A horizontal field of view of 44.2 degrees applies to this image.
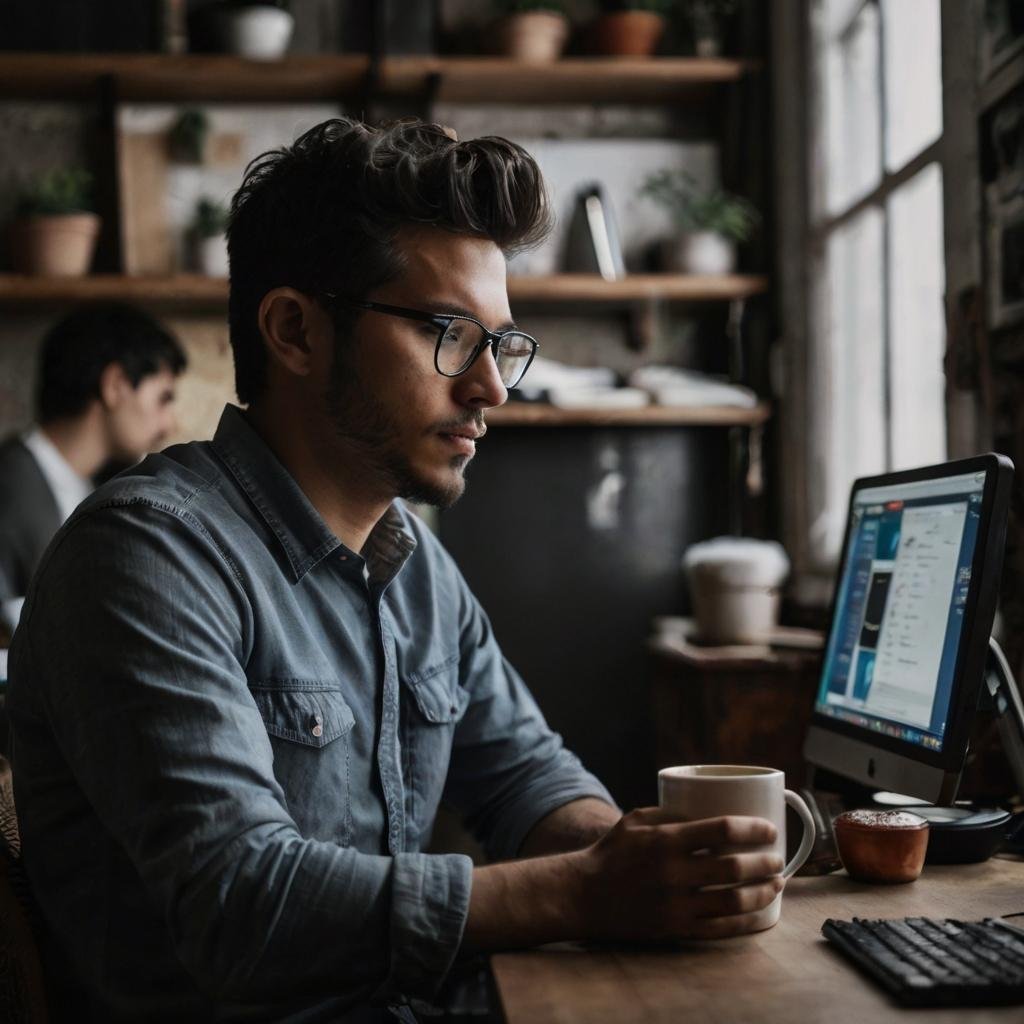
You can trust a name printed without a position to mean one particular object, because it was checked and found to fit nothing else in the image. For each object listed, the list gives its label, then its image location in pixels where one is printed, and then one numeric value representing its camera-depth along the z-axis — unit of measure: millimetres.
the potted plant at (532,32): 3629
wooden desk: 892
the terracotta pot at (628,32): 3684
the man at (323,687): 1025
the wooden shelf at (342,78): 3600
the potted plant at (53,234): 3586
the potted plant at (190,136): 3803
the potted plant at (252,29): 3611
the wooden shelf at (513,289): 3557
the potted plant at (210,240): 3729
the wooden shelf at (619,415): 3619
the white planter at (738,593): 3020
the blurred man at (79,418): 3377
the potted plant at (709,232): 3682
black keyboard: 897
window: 2844
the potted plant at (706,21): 3762
